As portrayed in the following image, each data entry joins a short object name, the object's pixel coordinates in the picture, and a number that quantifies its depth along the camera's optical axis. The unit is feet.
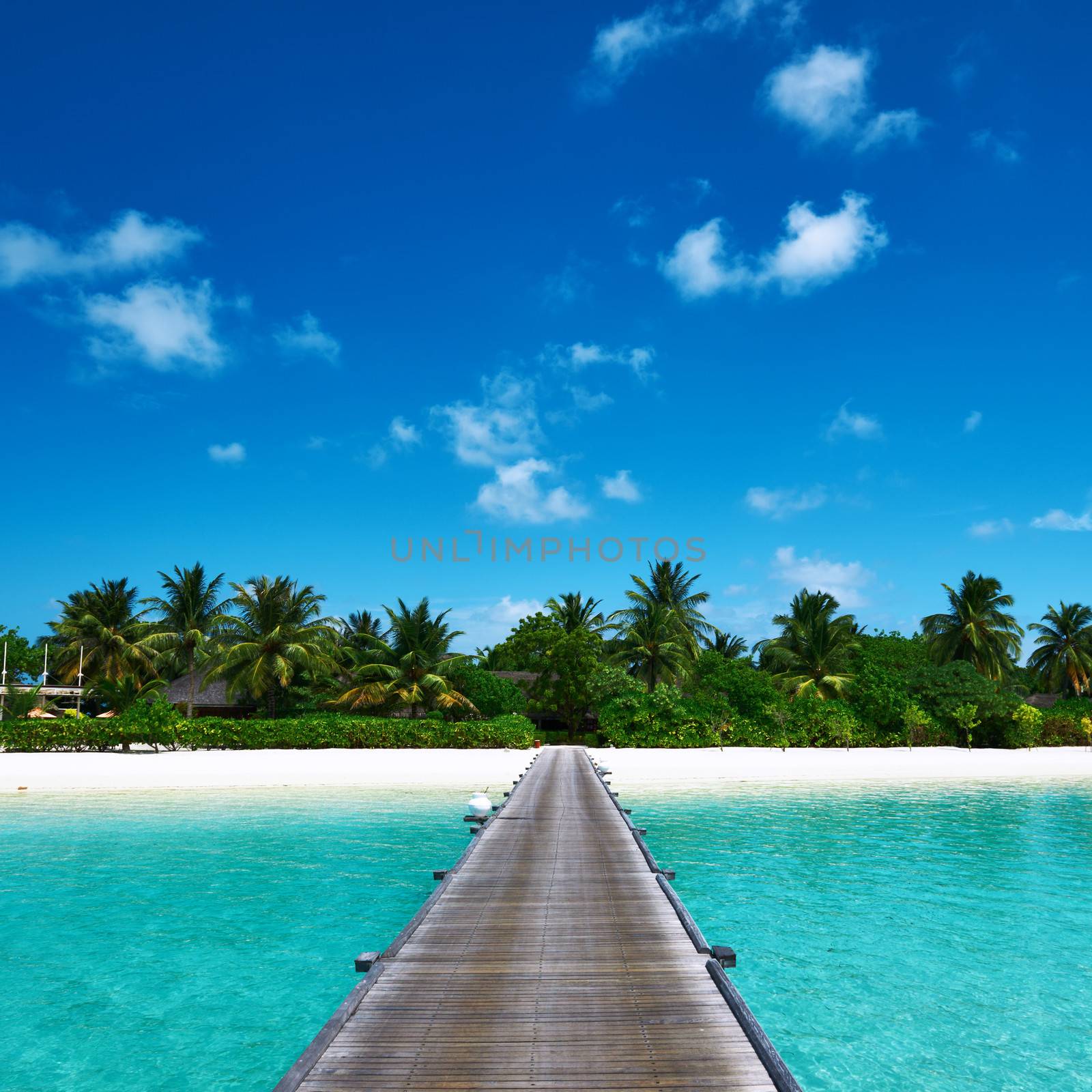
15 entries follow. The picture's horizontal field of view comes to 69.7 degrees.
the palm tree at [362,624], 162.81
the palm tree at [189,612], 130.31
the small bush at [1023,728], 109.50
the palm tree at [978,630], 140.87
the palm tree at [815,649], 123.54
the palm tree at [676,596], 132.46
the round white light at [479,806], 46.91
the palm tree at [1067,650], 154.40
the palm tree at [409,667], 109.60
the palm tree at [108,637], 140.26
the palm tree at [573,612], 144.91
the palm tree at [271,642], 113.39
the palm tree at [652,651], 121.29
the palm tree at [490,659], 160.25
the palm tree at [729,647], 171.85
